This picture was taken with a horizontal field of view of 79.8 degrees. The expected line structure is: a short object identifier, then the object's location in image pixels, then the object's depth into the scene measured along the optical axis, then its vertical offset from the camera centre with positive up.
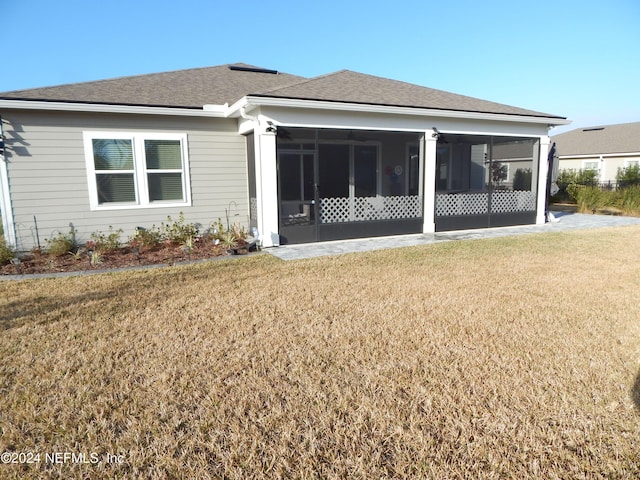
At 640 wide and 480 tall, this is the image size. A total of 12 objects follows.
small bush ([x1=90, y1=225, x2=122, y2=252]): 8.27 -1.00
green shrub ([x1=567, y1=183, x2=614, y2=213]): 15.88 -0.54
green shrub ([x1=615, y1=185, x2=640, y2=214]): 14.97 -0.57
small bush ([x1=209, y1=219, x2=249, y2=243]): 9.04 -0.95
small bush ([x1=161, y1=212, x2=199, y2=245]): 8.98 -0.88
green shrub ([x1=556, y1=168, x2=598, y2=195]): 20.91 +0.43
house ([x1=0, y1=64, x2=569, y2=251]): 8.12 +1.04
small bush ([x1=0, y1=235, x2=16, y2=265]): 7.33 -1.09
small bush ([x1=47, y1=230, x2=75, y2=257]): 7.82 -0.99
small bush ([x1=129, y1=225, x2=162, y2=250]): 8.60 -1.02
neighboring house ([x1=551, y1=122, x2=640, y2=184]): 25.89 +2.60
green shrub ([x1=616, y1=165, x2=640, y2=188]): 22.53 +0.57
